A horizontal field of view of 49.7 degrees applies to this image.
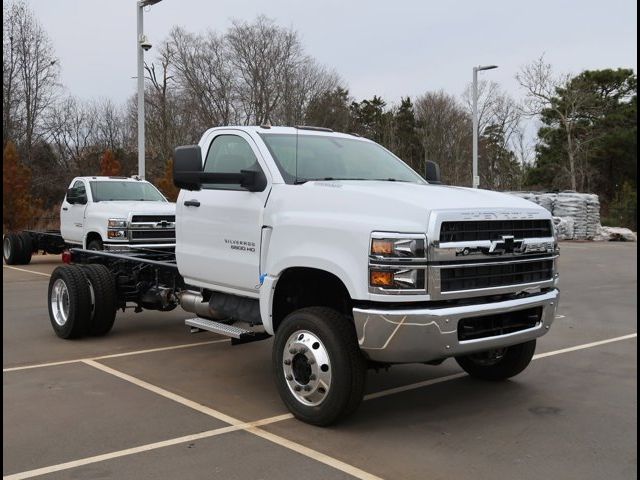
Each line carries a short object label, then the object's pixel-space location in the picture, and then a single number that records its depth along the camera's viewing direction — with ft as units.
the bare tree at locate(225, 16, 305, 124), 130.72
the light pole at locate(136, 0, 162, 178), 61.93
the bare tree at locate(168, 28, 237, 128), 133.90
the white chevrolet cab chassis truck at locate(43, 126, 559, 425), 15.31
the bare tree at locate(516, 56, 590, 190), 145.07
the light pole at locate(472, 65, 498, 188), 84.81
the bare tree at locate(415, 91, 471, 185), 175.73
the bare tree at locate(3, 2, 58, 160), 109.40
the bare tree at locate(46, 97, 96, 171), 142.51
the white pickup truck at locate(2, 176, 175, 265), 47.21
